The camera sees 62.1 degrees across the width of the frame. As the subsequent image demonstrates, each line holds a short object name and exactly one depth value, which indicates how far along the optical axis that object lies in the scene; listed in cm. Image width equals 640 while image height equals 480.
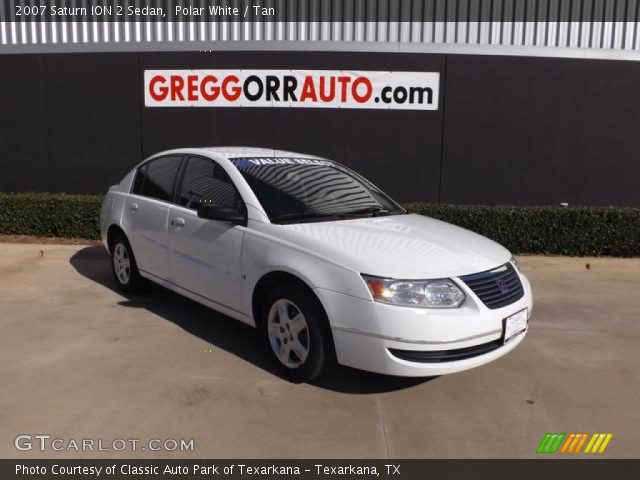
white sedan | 329
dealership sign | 888
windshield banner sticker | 452
